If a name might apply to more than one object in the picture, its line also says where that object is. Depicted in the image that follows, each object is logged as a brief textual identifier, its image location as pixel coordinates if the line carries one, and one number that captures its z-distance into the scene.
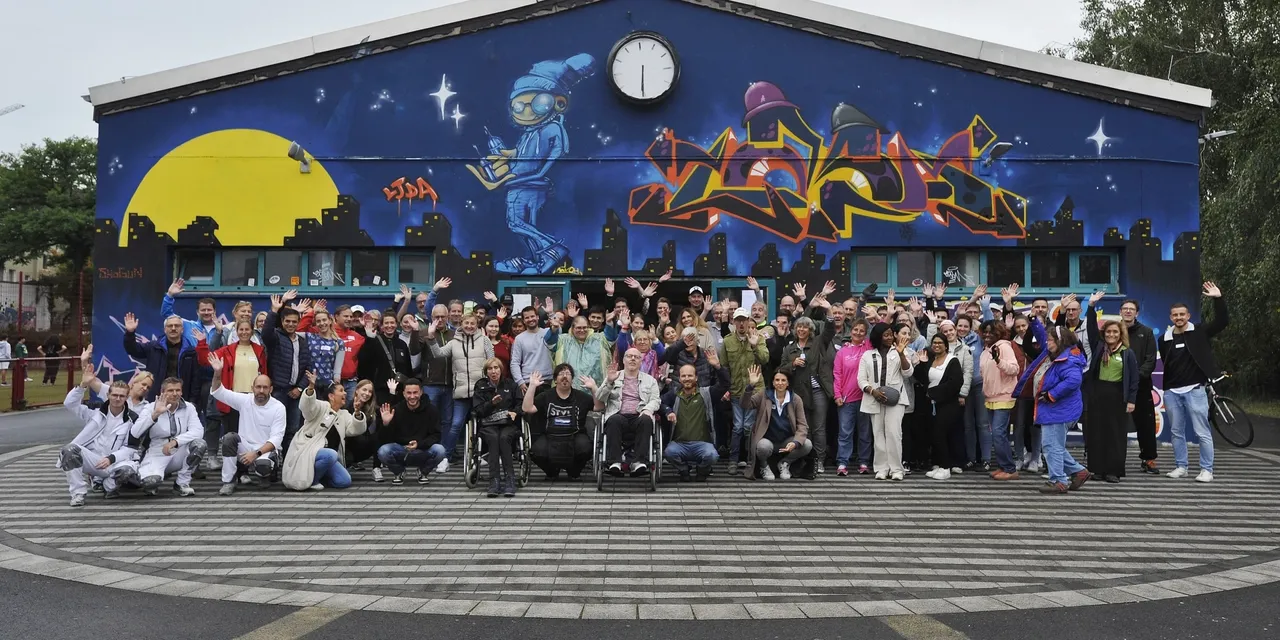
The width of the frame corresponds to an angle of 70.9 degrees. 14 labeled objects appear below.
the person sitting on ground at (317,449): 9.37
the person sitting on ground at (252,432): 9.33
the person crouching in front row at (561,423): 9.80
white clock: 14.59
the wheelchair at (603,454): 9.50
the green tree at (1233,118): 19.58
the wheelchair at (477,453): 9.67
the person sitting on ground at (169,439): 9.06
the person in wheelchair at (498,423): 9.27
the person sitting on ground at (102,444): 8.84
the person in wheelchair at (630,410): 9.61
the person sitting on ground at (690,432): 9.98
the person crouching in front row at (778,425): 10.12
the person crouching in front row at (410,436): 9.89
